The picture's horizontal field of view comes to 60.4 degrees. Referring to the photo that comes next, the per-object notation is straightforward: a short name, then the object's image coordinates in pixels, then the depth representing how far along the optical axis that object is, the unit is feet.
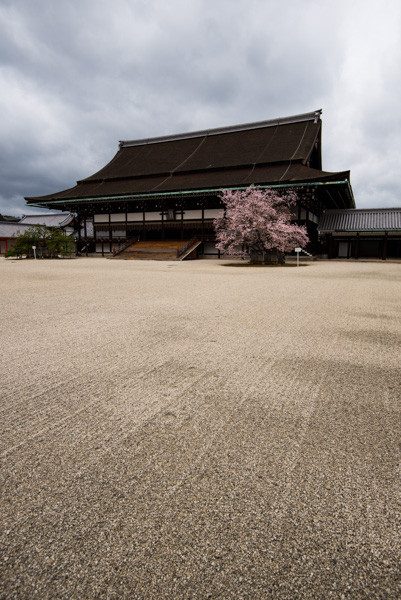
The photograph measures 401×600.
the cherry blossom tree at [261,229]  59.41
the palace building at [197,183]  80.02
